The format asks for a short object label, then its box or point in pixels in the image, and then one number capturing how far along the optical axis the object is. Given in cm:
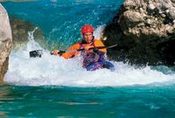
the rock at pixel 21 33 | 1585
